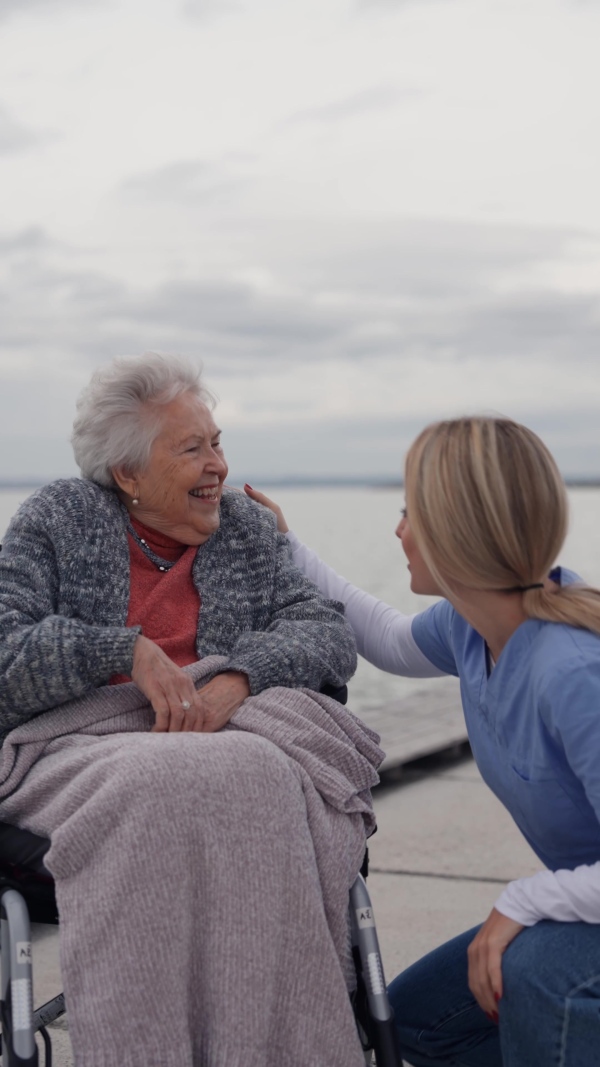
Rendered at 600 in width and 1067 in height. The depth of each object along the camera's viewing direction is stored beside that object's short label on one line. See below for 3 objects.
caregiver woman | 1.85
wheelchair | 1.90
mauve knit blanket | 1.87
